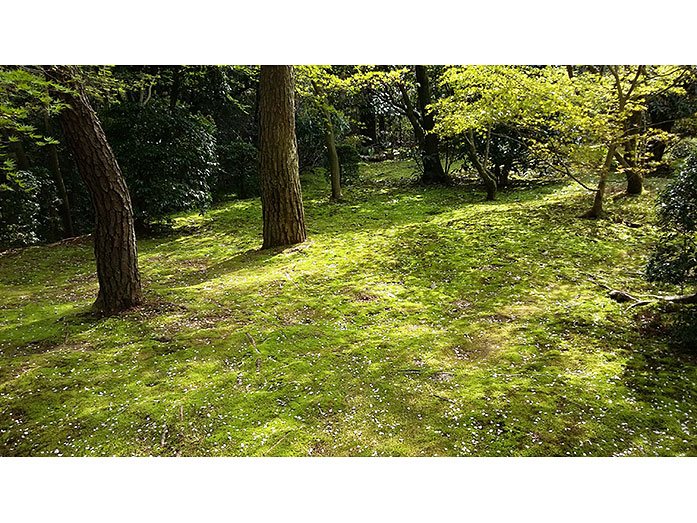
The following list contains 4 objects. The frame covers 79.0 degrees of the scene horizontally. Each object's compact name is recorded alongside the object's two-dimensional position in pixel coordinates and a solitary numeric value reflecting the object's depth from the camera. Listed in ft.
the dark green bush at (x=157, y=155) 22.47
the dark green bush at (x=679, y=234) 10.16
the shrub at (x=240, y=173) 32.09
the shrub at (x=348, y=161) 33.37
